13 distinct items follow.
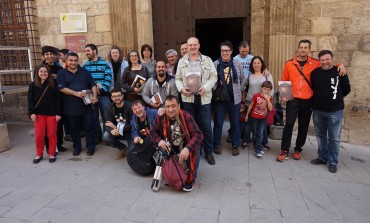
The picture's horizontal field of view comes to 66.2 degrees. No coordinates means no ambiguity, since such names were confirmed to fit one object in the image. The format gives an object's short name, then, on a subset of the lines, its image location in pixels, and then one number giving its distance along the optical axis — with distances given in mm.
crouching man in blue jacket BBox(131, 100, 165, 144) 4039
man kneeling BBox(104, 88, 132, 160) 4379
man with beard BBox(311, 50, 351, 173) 3967
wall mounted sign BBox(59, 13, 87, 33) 6387
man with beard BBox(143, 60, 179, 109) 4383
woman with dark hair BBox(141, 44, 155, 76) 4945
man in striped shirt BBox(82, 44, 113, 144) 5031
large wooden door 6156
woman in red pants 4492
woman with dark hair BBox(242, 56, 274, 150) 4609
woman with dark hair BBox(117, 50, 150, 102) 4734
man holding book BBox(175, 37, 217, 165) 4066
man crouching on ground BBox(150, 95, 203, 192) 3479
